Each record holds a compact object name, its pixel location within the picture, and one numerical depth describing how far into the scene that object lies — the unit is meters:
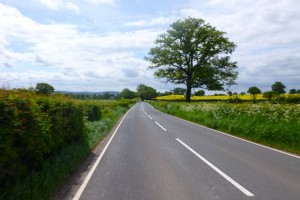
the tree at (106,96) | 144.85
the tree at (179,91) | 51.53
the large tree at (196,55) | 48.66
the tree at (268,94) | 52.21
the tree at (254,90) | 82.56
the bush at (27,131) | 6.00
